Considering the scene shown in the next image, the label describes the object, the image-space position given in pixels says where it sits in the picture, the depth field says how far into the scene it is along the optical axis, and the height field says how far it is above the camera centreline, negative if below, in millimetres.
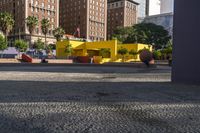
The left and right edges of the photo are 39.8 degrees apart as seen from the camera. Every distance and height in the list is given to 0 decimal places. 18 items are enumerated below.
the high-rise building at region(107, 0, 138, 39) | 153625 +23431
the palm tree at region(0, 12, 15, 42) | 73062 +8602
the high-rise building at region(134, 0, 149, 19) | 180375 +30816
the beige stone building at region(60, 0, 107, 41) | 130875 +17986
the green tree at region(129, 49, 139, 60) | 68562 +434
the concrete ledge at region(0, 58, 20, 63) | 47144 -1270
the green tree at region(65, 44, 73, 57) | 64919 +1200
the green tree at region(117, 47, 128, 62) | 66062 +866
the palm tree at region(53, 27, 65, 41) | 95819 +7306
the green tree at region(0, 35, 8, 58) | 60906 +2233
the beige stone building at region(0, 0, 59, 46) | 103312 +16217
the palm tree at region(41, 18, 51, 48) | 87994 +9219
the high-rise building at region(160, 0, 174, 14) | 183400 +33128
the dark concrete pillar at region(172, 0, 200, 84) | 13891 +678
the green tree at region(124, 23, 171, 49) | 98312 +6976
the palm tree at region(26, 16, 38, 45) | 82244 +9514
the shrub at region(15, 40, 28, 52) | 68938 +1962
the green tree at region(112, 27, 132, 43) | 108062 +9104
